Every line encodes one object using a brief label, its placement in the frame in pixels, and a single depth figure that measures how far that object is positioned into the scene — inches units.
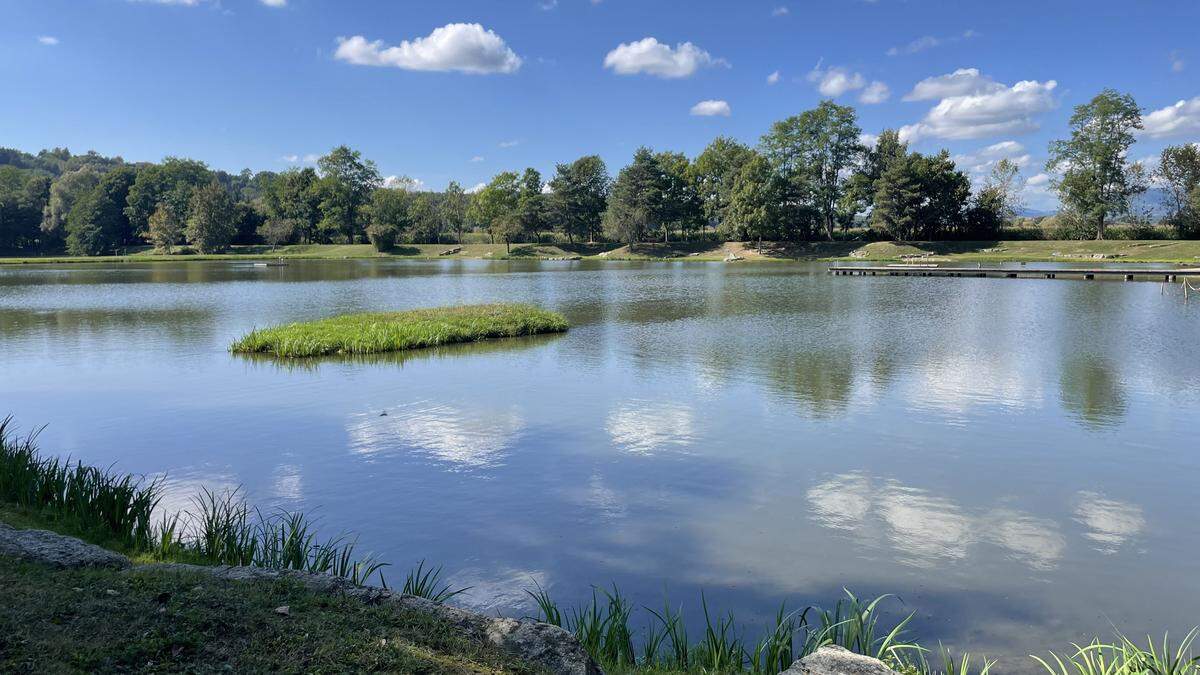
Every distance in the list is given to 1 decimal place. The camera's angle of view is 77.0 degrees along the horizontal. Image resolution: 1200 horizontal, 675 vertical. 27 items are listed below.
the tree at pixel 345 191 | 4360.2
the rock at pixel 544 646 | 174.6
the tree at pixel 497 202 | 4276.6
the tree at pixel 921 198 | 3238.2
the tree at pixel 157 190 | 4498.0
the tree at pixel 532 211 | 4124.0
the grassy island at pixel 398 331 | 896.9
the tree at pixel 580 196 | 4109.3
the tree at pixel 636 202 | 3779.5
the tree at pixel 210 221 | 4084.6
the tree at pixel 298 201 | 4411.9
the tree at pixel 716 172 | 3769.7
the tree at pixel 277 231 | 4227.4
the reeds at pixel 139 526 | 271.1
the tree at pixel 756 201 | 3385.8
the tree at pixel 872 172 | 3476.9
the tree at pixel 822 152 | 3614.7
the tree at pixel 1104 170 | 3011.8
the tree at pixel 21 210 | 4411.9
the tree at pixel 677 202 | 3875.5
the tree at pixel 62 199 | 4463.6
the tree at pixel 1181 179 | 2928.2
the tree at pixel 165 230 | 4126.5
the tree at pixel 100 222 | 4291.3
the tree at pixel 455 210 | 4677.7
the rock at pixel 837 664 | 178.4
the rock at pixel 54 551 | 217.6
